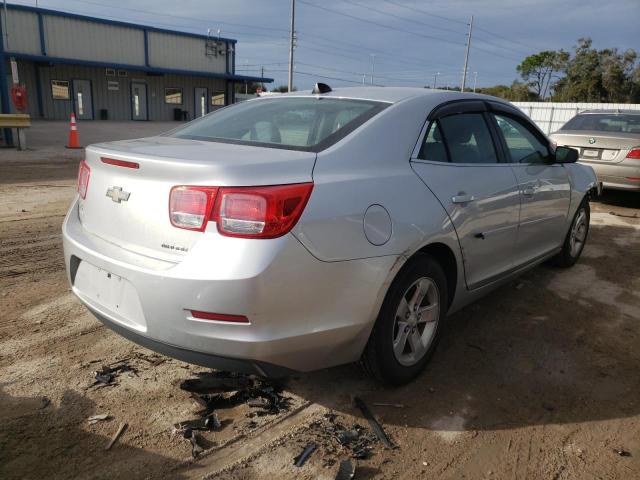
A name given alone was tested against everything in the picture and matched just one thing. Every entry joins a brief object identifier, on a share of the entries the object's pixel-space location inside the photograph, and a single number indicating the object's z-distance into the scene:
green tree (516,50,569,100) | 56.12
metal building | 25.23
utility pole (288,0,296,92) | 36.62
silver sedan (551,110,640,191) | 8.26
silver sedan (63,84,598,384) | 2.21
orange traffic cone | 15.01
